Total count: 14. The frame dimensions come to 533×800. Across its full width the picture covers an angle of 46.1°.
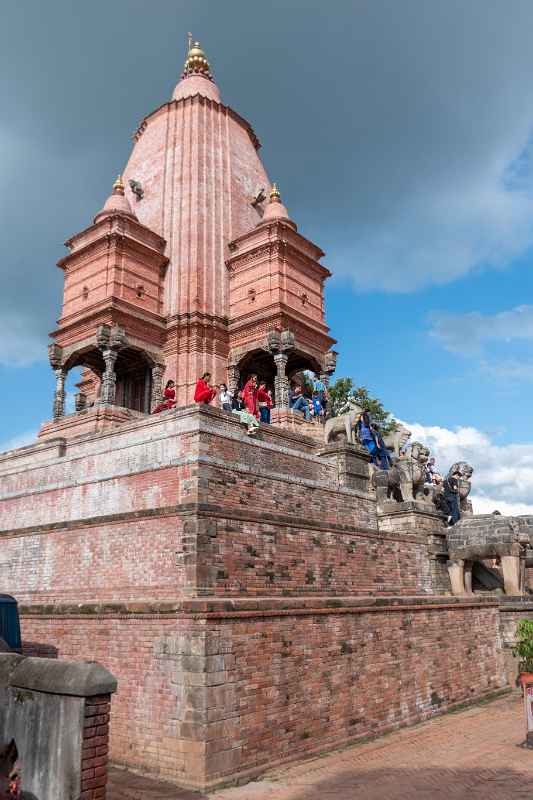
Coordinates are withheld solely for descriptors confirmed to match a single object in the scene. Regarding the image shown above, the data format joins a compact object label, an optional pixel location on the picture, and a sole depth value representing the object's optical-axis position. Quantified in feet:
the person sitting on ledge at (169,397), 57.26
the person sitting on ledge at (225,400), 56.80
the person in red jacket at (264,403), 61.21
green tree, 115.75
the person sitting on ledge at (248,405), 47.03
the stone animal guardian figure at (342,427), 56.39
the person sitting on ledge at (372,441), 61.46
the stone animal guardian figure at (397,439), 67.46
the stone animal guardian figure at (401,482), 56.34
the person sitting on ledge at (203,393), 50.49
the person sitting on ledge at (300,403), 70.33
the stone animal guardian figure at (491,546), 51.24
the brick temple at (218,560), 28.96
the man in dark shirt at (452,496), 68.64
